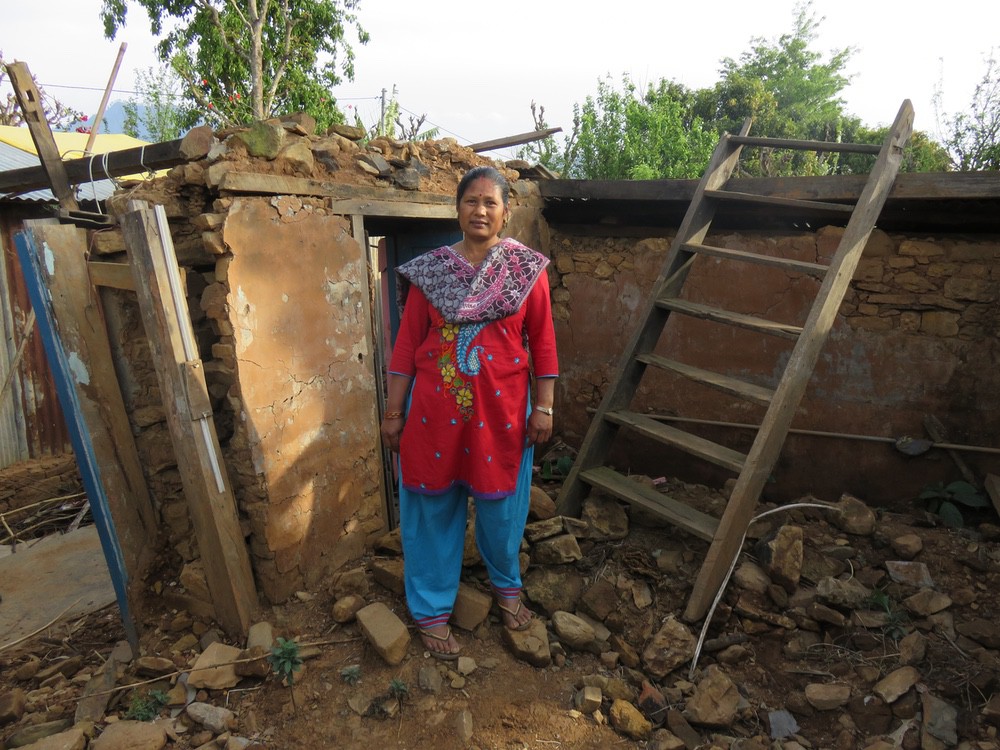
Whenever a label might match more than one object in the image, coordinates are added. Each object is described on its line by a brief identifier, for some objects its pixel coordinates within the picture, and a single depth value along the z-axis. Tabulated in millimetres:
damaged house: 2553
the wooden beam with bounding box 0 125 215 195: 2561
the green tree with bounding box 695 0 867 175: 17328
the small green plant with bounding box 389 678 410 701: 2336
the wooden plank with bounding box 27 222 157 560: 2508
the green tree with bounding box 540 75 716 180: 11961
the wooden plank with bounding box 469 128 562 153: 4066
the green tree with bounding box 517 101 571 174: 12688
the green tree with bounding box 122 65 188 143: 14273
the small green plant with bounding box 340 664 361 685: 2424
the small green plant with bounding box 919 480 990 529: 3285
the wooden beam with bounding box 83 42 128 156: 3912
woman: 2348
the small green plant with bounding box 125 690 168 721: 2311
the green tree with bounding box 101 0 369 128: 10070
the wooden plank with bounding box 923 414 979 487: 3385
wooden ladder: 2639
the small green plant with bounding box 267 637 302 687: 2418
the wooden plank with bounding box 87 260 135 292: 2516
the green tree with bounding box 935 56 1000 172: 9172
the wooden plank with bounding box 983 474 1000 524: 3176
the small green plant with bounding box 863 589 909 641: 2598
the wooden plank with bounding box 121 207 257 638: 2350
